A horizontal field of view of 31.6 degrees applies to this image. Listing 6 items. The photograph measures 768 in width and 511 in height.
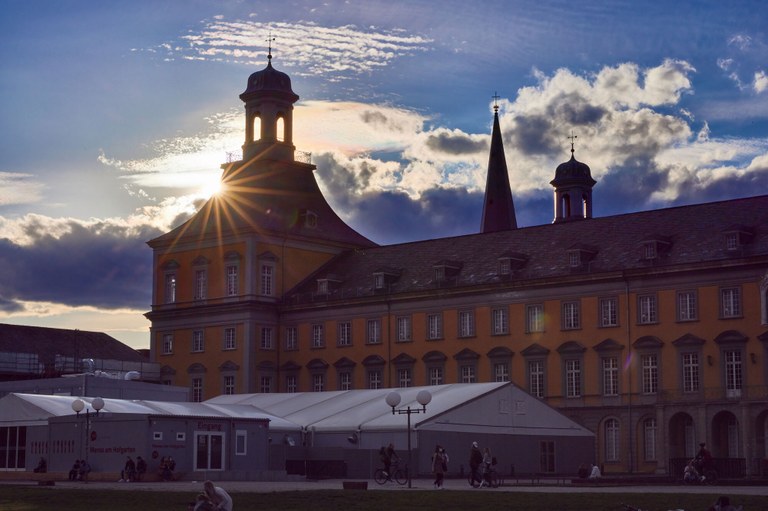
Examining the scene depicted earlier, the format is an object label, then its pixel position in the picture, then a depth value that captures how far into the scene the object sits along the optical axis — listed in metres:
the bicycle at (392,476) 52.12
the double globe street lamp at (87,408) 54.22
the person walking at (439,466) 47.47
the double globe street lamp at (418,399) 47.37
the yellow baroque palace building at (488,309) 70.81
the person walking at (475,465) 48.84
